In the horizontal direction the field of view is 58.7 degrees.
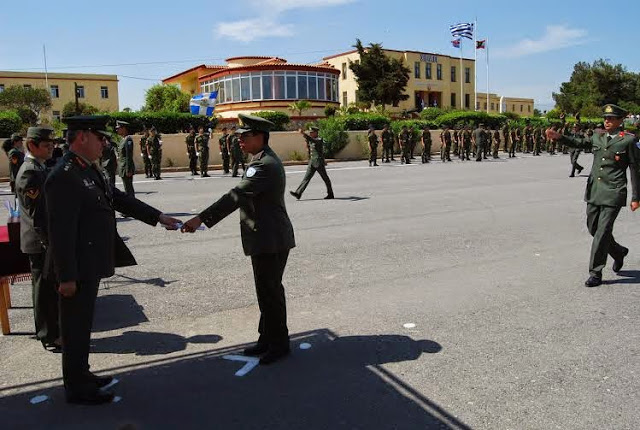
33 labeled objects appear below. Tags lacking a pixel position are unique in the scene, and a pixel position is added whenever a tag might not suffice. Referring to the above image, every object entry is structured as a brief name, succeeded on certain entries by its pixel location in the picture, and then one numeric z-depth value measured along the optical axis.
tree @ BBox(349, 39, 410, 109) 50.56
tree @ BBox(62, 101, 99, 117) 54.91
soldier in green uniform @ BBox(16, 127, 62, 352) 4.61
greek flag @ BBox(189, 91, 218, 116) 39.42
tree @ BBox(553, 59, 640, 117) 64.69
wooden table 4.91
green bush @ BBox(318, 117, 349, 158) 29.69
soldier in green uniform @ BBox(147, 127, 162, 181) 20.55
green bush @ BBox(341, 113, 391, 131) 32.19
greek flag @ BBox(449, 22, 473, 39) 51.06
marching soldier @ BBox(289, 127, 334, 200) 13.45
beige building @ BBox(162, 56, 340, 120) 44.06
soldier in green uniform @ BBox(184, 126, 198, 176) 22.94
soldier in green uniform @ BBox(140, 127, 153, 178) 20.95
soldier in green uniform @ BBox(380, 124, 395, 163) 28.16
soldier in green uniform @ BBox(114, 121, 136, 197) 12.23
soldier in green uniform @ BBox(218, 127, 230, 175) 22.91
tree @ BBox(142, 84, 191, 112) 50.01
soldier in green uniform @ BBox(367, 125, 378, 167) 25.58
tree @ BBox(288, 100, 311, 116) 41.31
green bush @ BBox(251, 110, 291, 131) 33.50
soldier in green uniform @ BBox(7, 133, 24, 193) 9.53
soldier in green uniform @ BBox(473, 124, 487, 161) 28.86
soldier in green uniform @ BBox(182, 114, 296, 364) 4.23
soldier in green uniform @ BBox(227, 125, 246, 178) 21.11
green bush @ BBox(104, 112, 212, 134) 28.62
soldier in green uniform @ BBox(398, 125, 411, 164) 27.27
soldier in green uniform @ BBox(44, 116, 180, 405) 3.50
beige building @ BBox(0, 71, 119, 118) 68.94
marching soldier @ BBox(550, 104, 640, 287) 6.21
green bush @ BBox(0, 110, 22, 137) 23.22
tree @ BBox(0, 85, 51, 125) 54.94
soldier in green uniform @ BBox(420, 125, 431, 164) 27.30
